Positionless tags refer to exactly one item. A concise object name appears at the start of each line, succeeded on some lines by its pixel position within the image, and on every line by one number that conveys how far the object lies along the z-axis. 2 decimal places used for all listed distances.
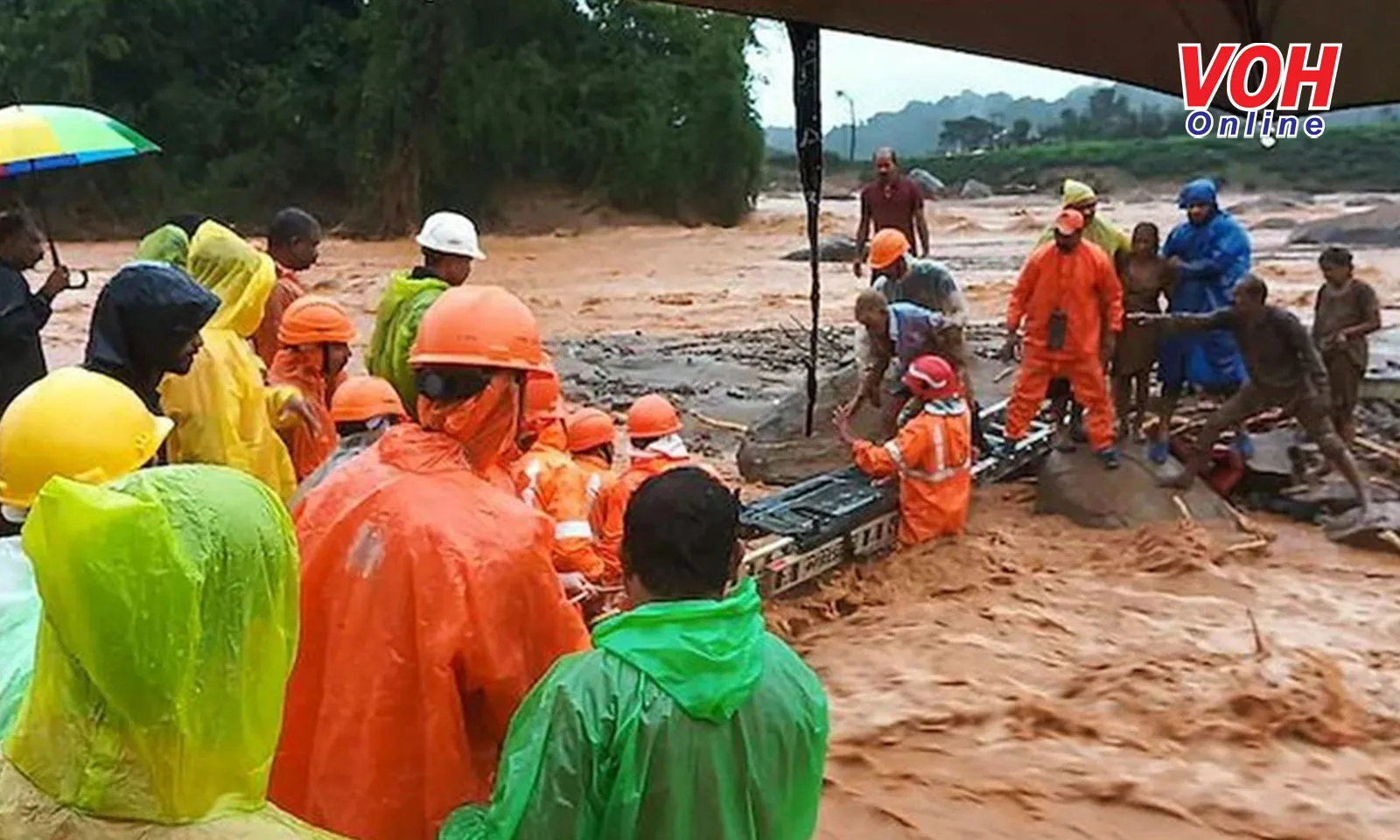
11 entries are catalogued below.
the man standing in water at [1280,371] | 7.76
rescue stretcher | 6.59
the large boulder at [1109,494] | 7.97
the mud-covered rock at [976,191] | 39.19
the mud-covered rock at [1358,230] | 24.28
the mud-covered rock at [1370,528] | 7.63
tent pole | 4.00
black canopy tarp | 3.51
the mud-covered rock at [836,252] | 23.98
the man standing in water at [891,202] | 12.62
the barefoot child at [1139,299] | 8.61
